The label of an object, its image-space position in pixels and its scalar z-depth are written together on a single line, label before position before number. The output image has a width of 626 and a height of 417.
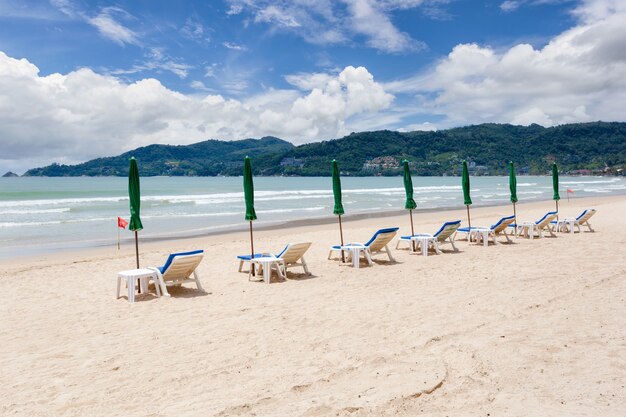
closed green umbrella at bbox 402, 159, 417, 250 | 11.68
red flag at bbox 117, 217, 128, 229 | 11.80
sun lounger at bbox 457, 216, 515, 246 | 12.53
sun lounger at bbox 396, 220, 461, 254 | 11.26
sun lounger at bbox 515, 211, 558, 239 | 13.68
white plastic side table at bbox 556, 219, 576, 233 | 14.73
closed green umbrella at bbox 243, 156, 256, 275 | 9.08
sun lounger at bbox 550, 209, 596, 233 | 14.80
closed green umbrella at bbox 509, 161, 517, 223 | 15.05
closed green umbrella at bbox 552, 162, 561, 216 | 16.58
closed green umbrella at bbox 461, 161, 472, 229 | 13.58
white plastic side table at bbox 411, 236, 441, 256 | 11.21
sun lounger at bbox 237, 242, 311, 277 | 9.02
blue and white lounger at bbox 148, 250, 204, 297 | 7.60
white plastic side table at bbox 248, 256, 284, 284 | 8.59
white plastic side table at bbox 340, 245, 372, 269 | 9.91
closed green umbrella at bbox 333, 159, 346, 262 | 10.46
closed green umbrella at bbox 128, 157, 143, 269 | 7.96
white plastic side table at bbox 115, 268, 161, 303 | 7.30
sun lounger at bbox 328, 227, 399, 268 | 9.99
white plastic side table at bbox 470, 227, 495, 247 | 12.48
